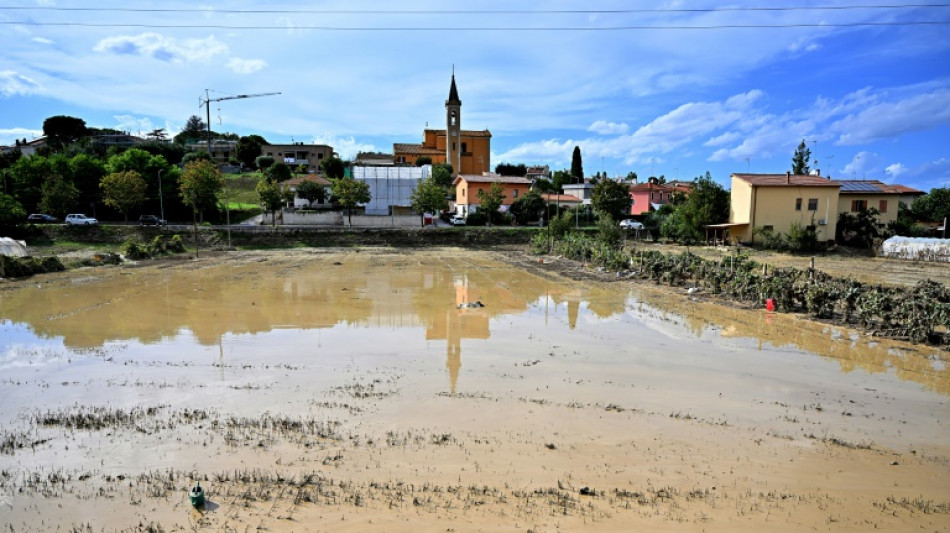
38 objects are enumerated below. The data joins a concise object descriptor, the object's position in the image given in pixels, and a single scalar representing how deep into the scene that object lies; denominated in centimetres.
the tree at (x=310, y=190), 5812
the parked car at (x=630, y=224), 5112
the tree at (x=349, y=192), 5194
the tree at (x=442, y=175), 6700
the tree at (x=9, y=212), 3684
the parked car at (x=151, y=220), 4857
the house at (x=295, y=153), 8800
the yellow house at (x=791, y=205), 4103
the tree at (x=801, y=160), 7106
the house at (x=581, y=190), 7106
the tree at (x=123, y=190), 4581
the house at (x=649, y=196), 6392
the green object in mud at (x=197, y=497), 566
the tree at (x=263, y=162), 8138
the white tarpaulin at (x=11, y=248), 2909
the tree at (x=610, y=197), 5219
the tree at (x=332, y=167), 7188
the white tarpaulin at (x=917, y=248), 3350
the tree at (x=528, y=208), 5500
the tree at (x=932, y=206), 4988
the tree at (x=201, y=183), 4666
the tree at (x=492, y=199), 5250
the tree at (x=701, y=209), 4272
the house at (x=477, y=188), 5800
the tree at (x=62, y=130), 8381
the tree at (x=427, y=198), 5153
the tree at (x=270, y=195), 5041
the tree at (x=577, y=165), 8375
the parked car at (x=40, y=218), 4469
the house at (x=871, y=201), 4300
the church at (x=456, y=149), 7819
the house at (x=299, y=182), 6055
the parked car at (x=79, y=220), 4348
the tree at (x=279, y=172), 7038
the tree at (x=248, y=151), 9038
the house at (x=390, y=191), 5928
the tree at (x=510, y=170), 8269
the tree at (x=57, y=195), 4500
